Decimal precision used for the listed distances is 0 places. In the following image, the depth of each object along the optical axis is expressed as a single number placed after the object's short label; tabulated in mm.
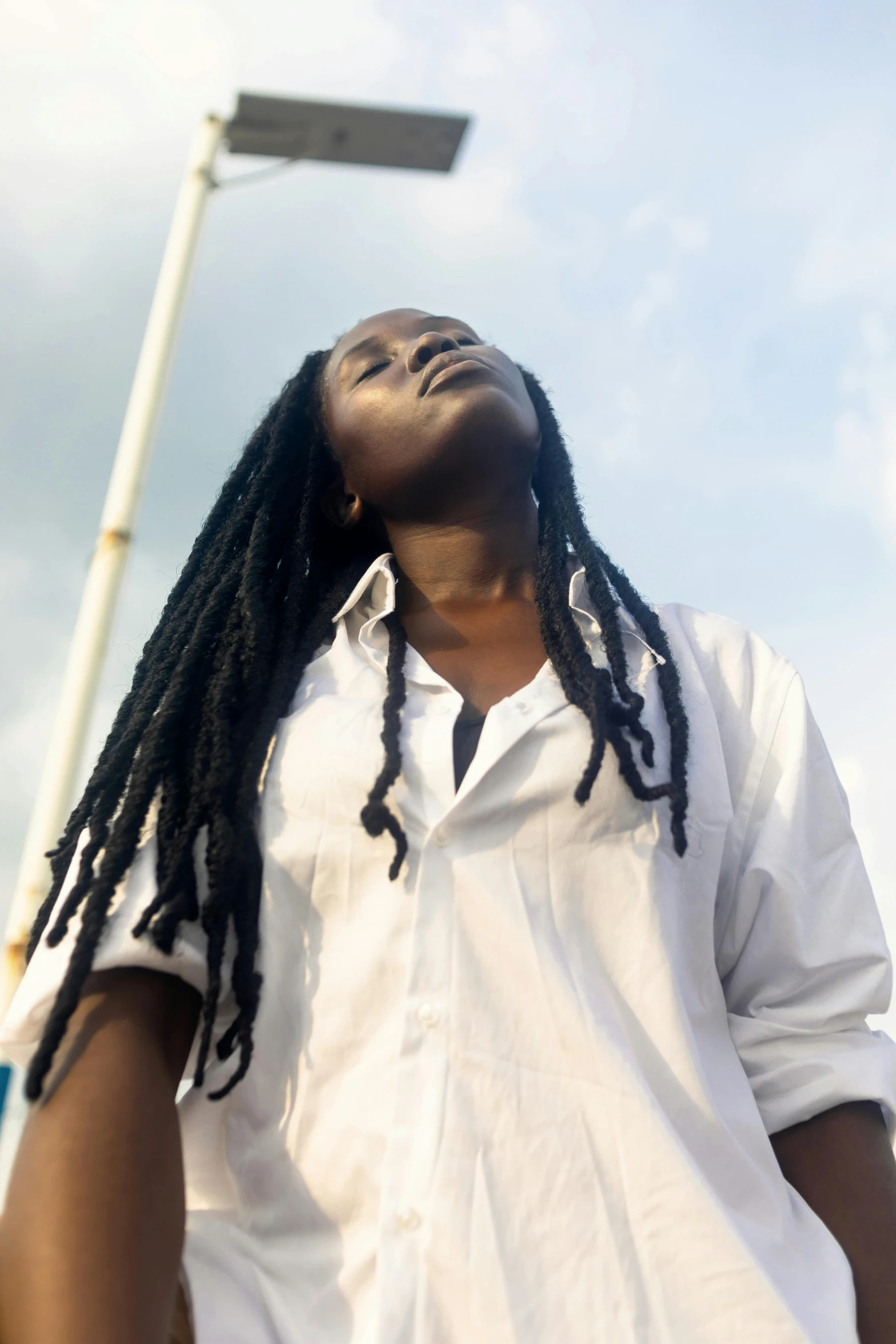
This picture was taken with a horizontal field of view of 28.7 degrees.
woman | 962
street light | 1790
